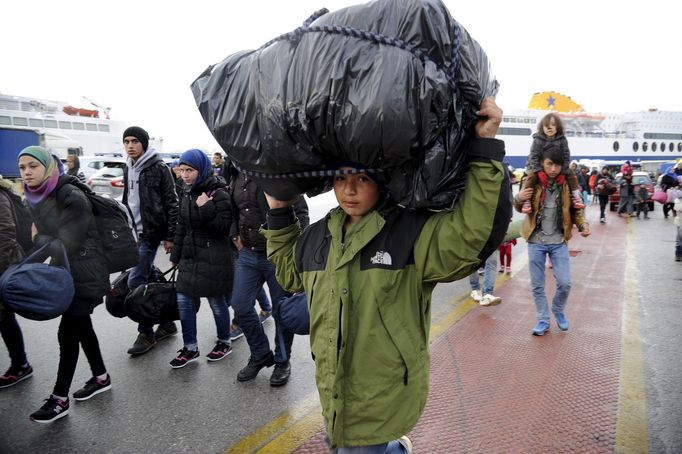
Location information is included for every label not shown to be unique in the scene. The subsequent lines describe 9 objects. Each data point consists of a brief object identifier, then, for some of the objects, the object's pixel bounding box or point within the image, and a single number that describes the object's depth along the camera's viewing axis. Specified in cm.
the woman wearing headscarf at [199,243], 353
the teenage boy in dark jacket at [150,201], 434
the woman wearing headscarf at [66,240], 288
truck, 1719
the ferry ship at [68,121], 3194
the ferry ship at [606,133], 4356
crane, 3902
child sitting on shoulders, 393
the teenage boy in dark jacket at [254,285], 332
